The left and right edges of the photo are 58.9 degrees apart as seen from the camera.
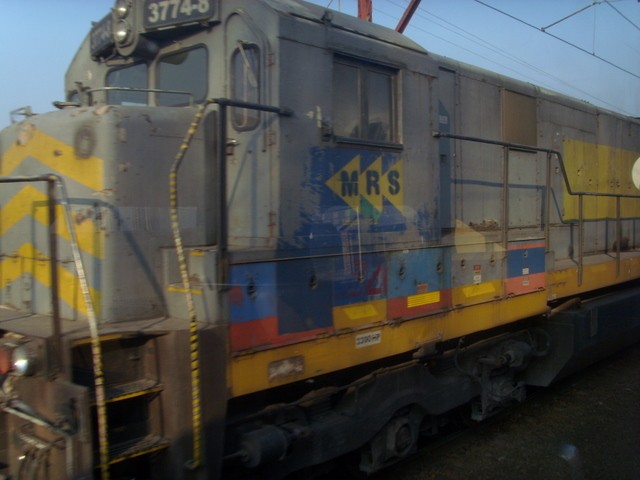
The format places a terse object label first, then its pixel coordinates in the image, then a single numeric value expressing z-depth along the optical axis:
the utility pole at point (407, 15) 12.15
